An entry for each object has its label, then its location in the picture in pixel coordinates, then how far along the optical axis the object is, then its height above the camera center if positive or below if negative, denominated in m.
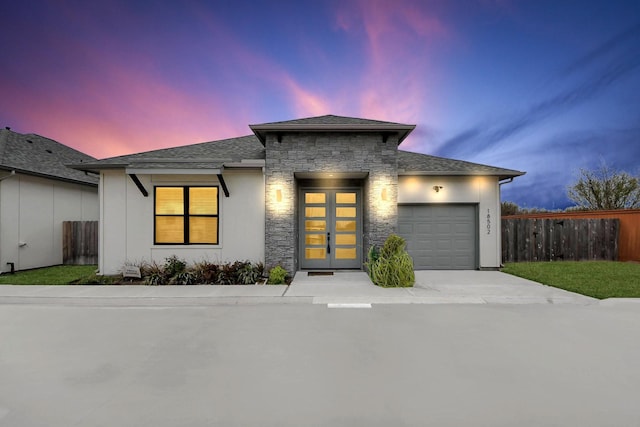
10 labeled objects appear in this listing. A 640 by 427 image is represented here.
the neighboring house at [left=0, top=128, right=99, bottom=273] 9.80 +0.74
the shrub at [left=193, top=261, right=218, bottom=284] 7.80 -1.44
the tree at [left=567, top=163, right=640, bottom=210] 19.69 +2.13
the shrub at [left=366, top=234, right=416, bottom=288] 7.39 -1.21
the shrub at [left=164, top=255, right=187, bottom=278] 7.98 -1.31
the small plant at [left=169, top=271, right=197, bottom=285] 7.73 -1.58
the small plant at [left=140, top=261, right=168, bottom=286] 7.76 -1.50
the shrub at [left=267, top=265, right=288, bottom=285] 7.76 -1.51
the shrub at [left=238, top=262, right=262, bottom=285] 7.77 -1.49
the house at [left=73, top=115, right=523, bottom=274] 8.38 +0.66
